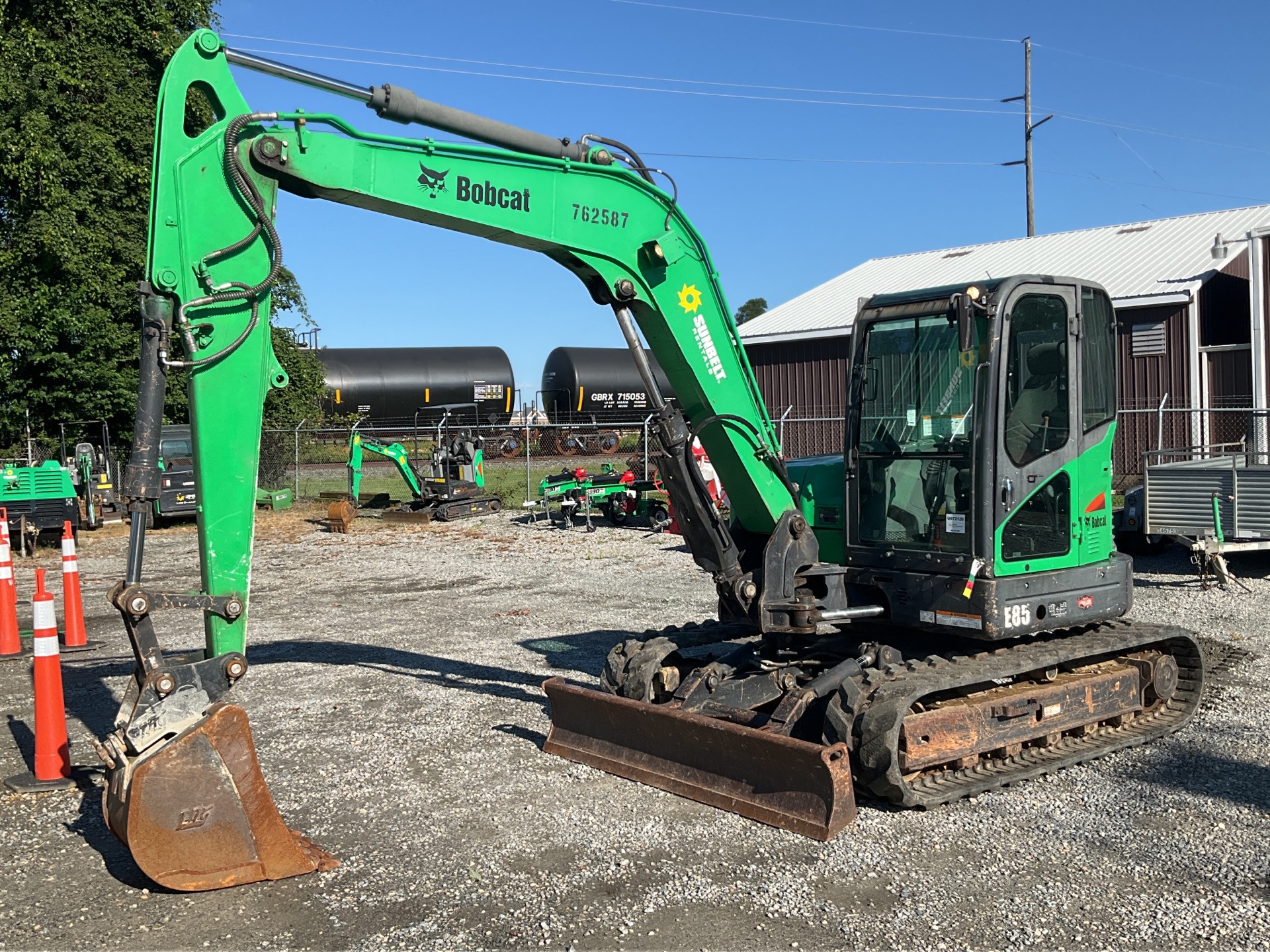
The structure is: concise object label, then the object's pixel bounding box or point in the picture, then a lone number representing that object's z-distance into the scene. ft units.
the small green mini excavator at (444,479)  73.87
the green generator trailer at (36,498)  60.90
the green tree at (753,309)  299.25
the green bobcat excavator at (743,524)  16.81
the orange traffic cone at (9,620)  33.17
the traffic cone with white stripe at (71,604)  33.81
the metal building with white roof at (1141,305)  69.31
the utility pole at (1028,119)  123.95
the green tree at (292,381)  92.48
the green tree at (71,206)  75.41
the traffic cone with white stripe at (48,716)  21.49
